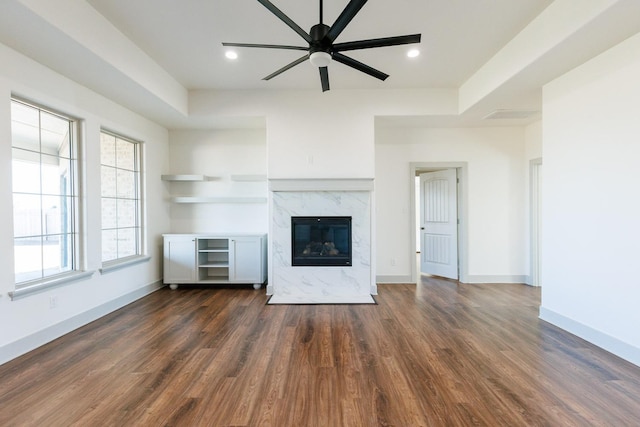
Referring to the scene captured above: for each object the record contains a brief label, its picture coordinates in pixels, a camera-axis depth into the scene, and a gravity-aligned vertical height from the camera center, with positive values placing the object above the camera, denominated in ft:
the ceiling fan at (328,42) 6.19 +4.07
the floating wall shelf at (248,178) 15.16 +1.81
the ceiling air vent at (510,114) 13.24 +4.59
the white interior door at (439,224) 16.35 -0.78
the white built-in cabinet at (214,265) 14.56 -2.43
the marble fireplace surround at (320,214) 13.48 -1.11
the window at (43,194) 8.69 +0.62
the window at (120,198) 12.22 +0.66
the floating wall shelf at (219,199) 15.44 +0.68
